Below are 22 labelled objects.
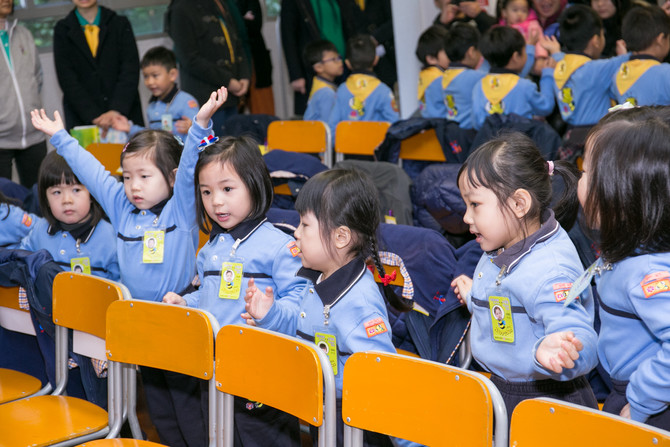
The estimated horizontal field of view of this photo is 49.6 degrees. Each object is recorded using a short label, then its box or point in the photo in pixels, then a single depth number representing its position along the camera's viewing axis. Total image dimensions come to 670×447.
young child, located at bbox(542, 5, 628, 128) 4.57
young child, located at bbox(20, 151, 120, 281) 3.07
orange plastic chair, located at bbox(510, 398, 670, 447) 1.30
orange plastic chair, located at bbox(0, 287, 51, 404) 2.68
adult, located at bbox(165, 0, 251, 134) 5.66
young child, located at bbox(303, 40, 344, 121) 6.04
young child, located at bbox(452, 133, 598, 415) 1.80
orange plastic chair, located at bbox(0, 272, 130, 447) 2.27
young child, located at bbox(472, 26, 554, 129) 4.68
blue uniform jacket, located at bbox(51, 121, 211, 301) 2.75
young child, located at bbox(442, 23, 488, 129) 5.14
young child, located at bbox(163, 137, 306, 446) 2.40
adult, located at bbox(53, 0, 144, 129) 5.34
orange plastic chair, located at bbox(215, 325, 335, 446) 1.76
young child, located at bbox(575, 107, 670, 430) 1.58
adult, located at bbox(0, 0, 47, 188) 4.81
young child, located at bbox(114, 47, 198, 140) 5.12
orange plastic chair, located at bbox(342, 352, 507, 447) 1.54
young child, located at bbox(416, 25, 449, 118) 5.45
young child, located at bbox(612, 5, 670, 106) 4.11
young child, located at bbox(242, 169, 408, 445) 2.05
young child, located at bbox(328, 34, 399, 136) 5.66
